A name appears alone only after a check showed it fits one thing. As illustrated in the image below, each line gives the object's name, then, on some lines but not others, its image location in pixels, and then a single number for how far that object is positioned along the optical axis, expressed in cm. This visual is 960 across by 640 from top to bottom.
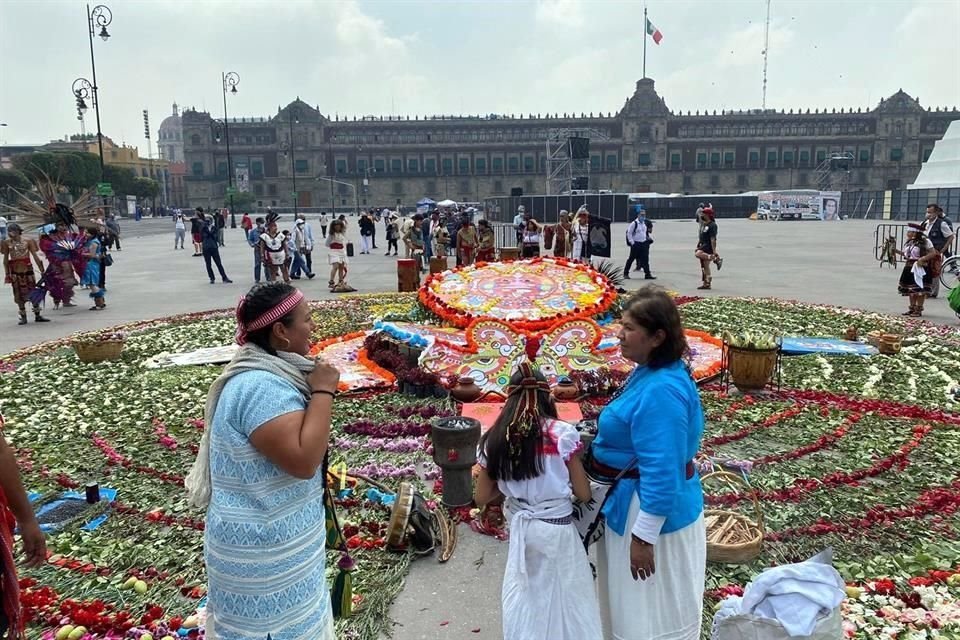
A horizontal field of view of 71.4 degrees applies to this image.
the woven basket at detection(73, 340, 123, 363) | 880
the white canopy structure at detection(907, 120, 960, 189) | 3928
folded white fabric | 262
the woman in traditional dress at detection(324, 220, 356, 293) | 1495
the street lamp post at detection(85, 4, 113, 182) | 2703
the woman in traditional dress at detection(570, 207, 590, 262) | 1828
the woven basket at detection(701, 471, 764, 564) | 383
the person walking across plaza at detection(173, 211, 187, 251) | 2912
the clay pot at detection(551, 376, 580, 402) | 552
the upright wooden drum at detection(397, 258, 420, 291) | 1427
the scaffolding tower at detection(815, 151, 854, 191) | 8344
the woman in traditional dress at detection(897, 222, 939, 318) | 1137
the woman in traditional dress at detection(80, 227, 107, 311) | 1355
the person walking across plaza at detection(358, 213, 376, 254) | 2497
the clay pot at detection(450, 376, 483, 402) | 601
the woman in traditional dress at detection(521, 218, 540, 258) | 1702
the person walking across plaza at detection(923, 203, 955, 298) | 1249
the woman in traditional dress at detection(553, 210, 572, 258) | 1850
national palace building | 8894
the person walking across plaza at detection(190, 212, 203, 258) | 2412
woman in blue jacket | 237
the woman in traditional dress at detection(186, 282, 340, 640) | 211
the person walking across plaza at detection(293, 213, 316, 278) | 1714
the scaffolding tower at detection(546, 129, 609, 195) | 5694
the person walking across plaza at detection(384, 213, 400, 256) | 2456
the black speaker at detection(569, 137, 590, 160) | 4860
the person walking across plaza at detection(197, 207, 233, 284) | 1664
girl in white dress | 251
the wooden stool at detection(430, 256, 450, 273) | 1423
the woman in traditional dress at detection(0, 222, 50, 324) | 1171
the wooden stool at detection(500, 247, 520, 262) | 1545
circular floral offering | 834
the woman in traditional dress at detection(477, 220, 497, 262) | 1571
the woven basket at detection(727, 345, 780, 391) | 682
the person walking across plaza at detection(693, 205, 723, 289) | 1451
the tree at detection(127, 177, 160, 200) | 7724
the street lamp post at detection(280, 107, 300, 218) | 8950
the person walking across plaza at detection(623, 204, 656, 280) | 1597
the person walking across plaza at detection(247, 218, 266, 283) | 1599
